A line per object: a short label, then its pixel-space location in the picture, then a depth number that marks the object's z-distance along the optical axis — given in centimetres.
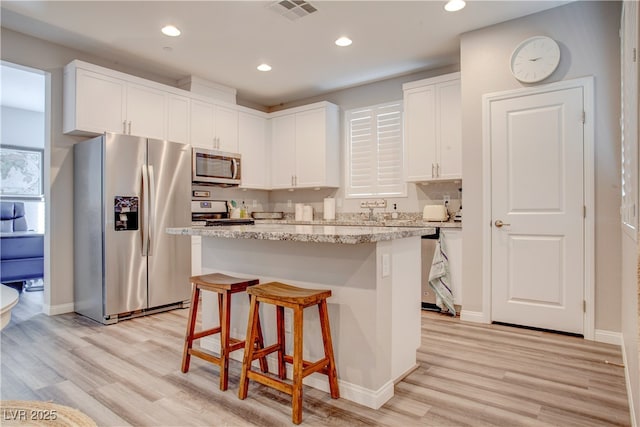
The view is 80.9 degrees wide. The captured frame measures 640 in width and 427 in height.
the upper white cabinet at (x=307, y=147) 520
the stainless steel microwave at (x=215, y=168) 445
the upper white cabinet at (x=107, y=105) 368
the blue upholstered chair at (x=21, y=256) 489
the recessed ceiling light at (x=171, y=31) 350
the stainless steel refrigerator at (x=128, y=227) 359
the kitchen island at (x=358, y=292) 202
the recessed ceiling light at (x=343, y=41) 377
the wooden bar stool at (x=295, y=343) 188
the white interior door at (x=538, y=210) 312
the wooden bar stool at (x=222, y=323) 224
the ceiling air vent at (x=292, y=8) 310
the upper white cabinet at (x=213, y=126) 470
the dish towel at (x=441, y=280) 377
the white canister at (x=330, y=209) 535
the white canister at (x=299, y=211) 560
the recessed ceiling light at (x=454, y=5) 309
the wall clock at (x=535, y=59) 320
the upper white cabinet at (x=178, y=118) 441
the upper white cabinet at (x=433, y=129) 409
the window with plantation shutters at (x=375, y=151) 489
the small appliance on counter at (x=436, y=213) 420
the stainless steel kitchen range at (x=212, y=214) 460
